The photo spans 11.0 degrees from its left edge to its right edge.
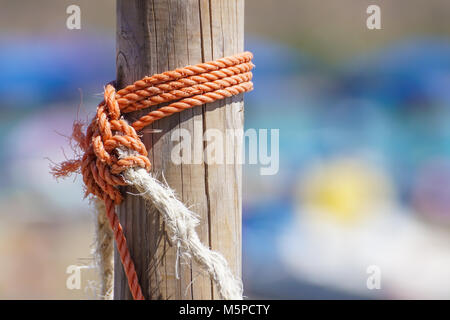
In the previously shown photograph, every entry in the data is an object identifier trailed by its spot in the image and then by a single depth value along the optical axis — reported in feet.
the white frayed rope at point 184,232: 4.92
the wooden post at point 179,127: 4.95
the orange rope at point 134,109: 4.95
